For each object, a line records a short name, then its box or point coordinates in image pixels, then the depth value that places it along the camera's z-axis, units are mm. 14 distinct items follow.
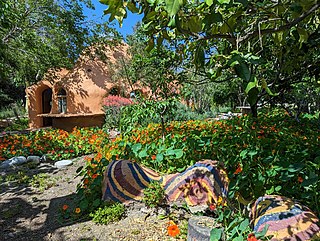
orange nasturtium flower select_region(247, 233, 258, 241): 1610
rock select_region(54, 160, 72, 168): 5388
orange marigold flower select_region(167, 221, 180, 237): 2049
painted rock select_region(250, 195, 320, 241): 1670
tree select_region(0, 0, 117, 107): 8297
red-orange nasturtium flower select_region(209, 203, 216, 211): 2305
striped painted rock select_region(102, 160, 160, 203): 2941
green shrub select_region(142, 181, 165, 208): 2766
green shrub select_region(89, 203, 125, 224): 2636
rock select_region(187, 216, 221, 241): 1968
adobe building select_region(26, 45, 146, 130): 12469
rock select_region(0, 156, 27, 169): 5492
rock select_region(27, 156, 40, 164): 5707
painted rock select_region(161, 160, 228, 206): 2568
